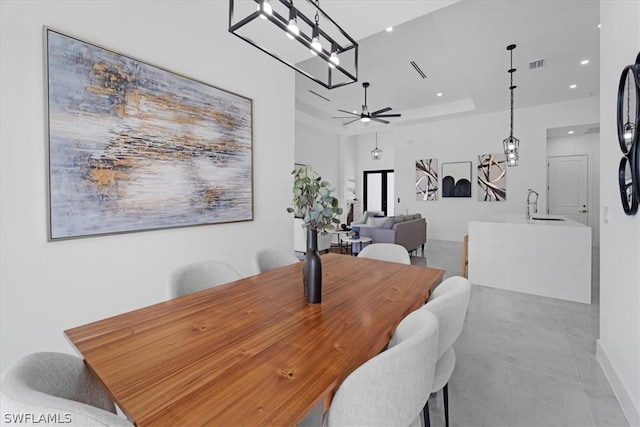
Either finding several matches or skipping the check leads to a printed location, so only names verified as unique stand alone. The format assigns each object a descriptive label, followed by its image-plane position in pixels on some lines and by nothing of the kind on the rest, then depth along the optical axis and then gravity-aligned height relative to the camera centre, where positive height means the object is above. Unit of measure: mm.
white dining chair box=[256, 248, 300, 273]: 2225 -402
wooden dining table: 703 -470
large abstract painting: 1777 +471
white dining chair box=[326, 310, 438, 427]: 790 -502
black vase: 1380 -300
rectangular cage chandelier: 1264 +1721
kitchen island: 3363 -614
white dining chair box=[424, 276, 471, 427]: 1173 -457
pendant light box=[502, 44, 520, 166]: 4227 +866
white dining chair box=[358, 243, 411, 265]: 2355 -377
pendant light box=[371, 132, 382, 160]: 7574 +1420
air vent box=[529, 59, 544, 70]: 4453 +2260
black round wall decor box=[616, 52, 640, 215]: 1509 +416
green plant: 1383 +29
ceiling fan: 5355 +1808
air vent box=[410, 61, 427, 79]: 4895 +2462
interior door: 6773 +503
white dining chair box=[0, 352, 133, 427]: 610 -450
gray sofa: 5234 -421
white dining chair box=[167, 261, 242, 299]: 1623 -414
